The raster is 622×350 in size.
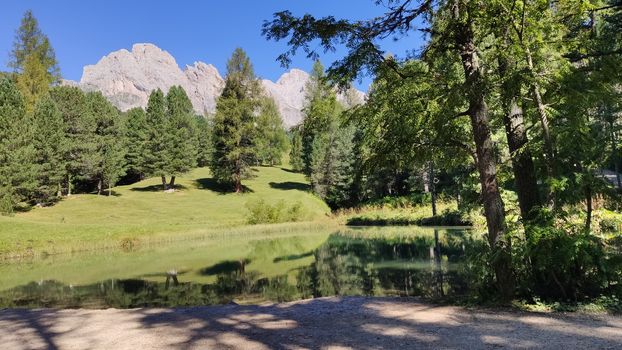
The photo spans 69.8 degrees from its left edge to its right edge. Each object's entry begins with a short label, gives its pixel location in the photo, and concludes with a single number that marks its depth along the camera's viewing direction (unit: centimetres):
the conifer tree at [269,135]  5409
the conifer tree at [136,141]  5503
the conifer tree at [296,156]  7801
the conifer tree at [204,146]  7788
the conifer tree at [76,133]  4656
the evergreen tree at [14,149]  3519
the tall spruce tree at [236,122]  5188
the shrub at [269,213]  3806
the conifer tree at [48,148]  4059
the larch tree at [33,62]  4981
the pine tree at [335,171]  5194
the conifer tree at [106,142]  4841
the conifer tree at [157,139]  5225
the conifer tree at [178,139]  5341
